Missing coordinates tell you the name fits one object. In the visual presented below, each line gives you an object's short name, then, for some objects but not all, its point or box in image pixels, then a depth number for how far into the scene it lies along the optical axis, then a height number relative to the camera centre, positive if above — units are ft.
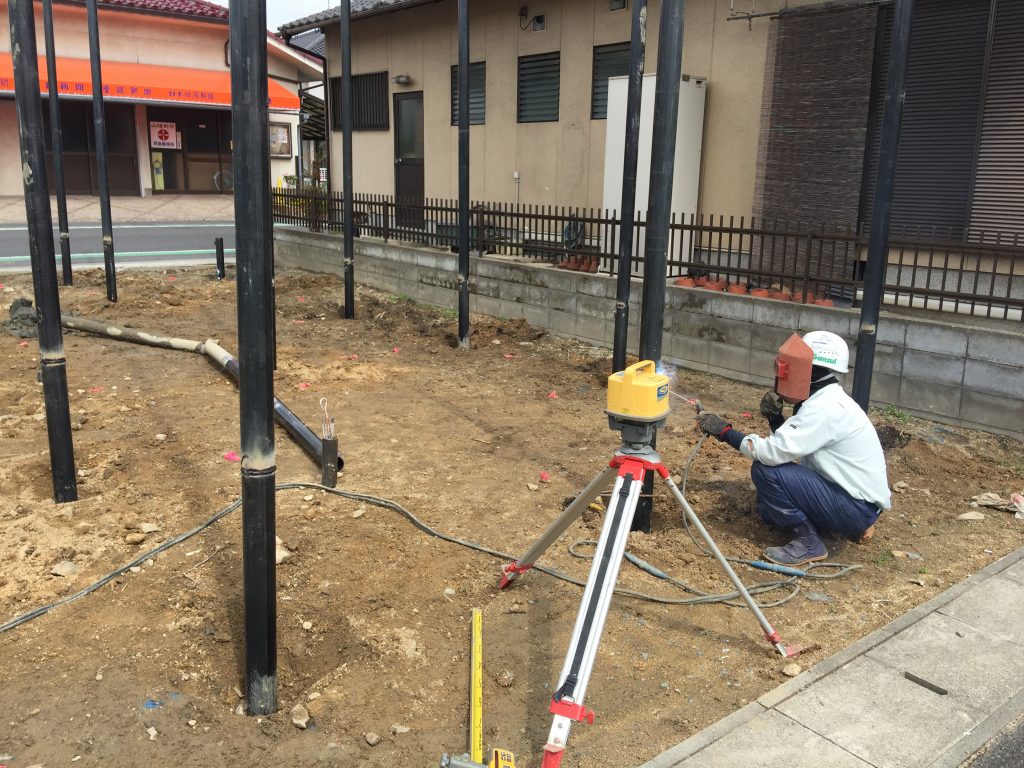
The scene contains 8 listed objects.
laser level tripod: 8.61 -3.94
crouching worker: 14.52 -4.21
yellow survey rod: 10.13 -6.32
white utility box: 33.63 +2.37
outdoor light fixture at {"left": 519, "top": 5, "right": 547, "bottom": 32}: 42.32 +8.85
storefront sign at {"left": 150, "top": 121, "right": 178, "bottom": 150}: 95.86 +6.16
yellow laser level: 10.75 -2.39
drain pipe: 20.06 -5.48
